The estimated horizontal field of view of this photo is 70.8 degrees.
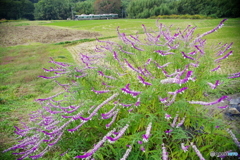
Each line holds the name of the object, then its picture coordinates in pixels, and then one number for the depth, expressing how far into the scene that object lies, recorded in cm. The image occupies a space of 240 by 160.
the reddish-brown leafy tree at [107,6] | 6072
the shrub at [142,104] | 225
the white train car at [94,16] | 6284
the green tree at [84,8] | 8106
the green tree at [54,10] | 8436
